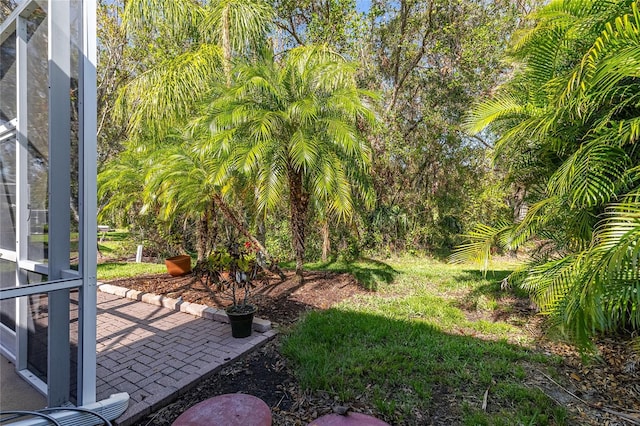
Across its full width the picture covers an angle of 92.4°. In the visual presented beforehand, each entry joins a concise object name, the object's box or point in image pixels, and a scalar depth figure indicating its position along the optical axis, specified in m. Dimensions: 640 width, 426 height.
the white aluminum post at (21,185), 2.69
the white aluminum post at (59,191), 2.36
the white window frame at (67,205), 2.36
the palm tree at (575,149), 2.49
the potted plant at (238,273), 3.88
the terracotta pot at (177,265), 6.85
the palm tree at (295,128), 5.13
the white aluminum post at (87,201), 2.35
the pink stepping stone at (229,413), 1.64
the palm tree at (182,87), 5.98
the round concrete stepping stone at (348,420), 1.65
